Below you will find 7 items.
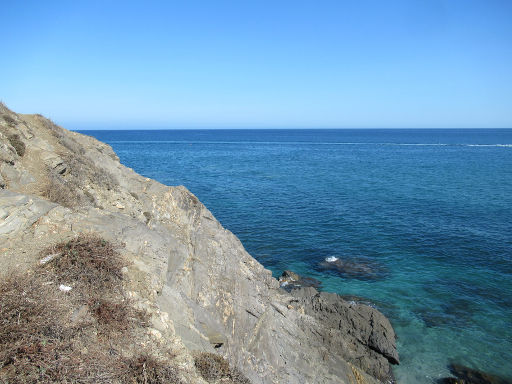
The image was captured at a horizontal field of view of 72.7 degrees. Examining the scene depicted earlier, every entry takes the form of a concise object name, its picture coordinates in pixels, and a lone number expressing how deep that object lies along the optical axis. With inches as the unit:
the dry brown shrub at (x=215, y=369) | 408.8
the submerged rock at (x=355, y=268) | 1173.7
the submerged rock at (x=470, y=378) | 740.6
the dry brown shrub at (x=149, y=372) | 332.2
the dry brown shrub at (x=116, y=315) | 370.6
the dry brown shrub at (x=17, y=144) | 681.0
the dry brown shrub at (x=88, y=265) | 408.2
